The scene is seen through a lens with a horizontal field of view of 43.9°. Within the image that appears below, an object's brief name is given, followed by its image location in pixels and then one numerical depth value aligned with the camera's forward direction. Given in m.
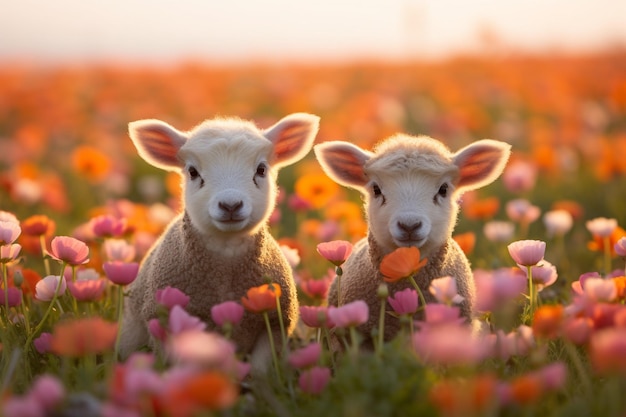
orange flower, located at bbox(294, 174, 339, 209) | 5.94
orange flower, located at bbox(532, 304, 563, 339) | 2.98
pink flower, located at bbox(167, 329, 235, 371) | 2.34
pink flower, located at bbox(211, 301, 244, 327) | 3.39
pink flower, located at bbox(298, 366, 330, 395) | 3.20
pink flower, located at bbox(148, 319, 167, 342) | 3.46
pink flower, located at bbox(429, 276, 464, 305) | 3.36
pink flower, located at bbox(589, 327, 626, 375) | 2.48
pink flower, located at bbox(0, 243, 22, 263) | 3.99
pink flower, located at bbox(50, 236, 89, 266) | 3.85
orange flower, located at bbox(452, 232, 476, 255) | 5.16
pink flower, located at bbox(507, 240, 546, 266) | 3.83
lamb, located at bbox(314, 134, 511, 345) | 4.17
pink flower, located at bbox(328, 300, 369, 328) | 3.27
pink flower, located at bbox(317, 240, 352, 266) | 3.96
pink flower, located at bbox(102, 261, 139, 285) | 3.67
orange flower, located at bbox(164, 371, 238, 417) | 2.16
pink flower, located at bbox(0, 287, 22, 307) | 4.06
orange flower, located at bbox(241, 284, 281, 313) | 3.48
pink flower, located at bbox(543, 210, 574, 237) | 5.71
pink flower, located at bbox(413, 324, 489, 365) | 2.42
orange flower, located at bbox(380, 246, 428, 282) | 3.56
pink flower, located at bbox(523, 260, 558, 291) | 4.01
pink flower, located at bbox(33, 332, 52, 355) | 3.81
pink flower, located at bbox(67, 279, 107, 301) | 3.64
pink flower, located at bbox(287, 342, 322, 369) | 3.21
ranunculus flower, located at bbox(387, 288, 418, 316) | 3.53
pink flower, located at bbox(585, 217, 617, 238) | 4.66
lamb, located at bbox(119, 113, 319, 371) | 4.28
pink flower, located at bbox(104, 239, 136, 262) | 4.92
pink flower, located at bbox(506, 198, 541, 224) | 5.68
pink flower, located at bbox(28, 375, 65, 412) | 2.54
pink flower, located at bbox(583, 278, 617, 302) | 3.39
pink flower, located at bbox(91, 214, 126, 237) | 4.91
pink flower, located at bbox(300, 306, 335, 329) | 3.59
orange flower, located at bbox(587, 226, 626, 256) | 4.77
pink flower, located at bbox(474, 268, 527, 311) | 2.66
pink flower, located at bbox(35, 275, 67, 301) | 4.05
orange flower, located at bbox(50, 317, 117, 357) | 2.71
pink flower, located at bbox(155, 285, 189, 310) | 3.54
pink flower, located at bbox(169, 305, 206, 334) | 3.15
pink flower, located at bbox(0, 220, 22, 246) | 3.94
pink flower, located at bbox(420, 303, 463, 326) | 3.01
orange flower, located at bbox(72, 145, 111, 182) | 6.94
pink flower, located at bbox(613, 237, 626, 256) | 4.03
